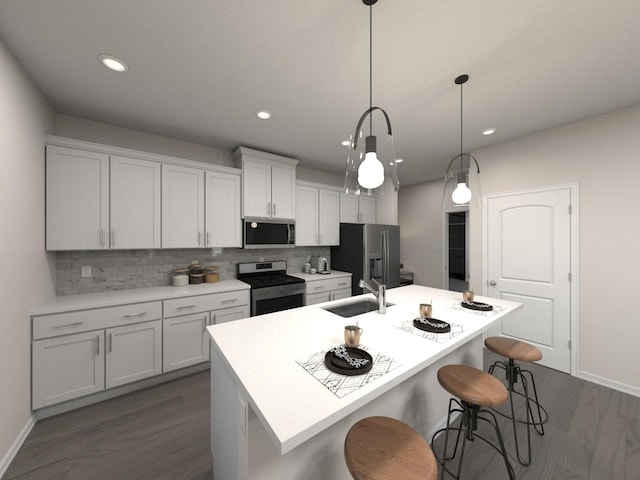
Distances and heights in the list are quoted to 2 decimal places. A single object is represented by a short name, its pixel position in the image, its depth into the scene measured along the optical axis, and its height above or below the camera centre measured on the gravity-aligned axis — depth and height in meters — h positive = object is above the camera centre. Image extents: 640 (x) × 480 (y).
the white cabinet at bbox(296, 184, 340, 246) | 3.82 +0.41
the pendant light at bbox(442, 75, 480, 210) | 2.02 +0.45
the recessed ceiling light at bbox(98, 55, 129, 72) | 1.67 +1.25
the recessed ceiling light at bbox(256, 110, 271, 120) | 2.38 +1.26
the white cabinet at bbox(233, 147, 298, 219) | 3.21 +0.78
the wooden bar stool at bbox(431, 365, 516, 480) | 1.32 -0.85
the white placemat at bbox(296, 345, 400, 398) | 0.90 -0.54
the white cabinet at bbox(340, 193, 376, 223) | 4.34 +0.58
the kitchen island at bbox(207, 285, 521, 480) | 0.82 -0.54
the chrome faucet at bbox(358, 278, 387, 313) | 1.77 -0.41
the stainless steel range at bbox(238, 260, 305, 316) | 3.00 -0.61
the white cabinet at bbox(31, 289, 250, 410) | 1.94 -0.94
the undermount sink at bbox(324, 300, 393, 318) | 2.01 -0.58
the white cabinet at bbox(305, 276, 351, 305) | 3.52 -0.76
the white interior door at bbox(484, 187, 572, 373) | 2.72 -0.29
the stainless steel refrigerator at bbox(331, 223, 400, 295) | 3.90 -0.22
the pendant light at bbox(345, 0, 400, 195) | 1.34 +0.44
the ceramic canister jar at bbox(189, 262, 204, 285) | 2.99 -0.42
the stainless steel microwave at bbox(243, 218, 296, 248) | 3.24 +0.10
